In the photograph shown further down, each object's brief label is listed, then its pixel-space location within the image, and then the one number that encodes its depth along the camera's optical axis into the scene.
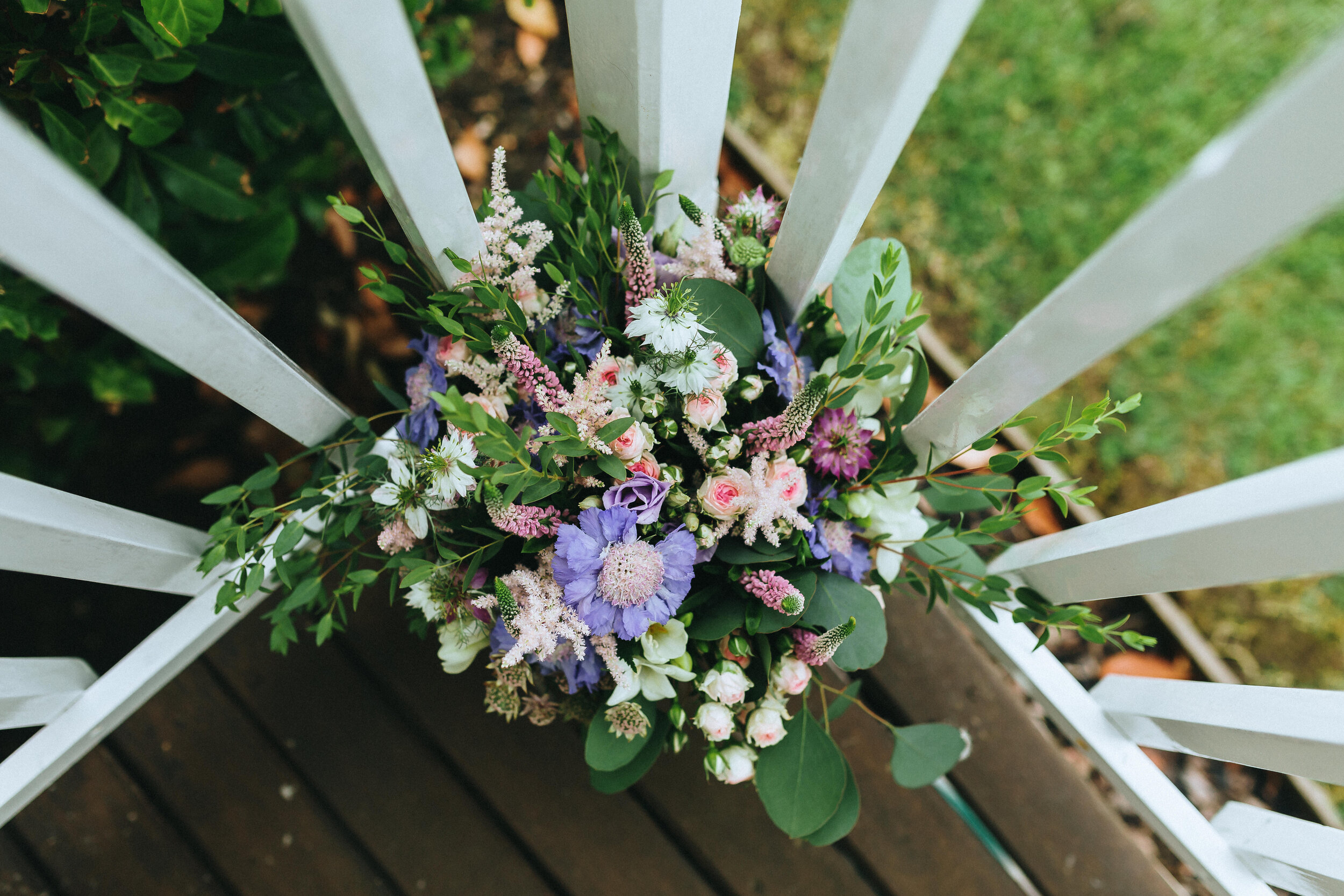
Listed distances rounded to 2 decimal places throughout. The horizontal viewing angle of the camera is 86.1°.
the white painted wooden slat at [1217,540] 0.47
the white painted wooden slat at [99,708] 0.80
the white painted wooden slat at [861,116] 0.43
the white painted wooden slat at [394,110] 0.43
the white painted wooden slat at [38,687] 0.75
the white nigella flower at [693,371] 0.60
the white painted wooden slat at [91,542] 0.60
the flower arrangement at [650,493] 0.61
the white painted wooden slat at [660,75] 0.61
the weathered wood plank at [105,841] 1.03
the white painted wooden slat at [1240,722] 0.64
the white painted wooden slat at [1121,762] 0.88
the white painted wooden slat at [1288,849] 0.77
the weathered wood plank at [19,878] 1.03
